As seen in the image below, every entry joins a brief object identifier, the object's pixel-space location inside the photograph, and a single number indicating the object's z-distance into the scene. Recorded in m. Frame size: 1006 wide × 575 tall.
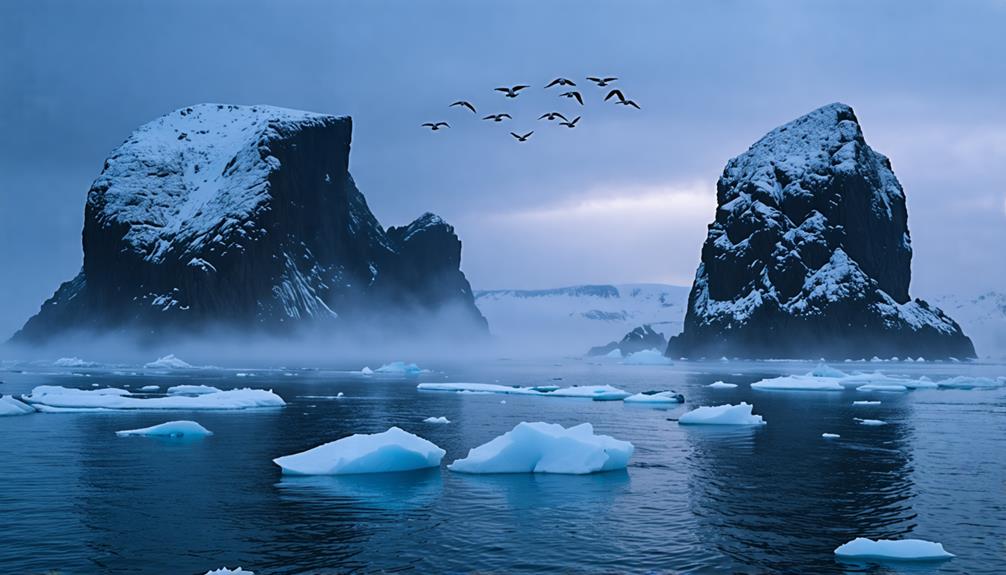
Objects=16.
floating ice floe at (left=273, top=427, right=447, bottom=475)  26.59
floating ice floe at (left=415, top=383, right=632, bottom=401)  63.50
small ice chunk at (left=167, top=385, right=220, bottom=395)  60.25
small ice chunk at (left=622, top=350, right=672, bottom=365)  151.62
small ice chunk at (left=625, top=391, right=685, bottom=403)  58.00
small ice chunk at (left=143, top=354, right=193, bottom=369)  119.31
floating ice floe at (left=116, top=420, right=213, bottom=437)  34.97
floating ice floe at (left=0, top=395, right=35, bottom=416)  43.29
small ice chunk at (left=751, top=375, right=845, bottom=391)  75.69
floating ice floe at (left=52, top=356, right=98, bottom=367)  125.94
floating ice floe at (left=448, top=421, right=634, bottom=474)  27.23
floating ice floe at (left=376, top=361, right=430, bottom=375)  109.12
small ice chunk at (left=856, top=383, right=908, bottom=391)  76.25
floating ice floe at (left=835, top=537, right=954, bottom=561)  16.58
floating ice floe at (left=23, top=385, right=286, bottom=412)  48.44
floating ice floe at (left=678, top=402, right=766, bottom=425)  43.31
